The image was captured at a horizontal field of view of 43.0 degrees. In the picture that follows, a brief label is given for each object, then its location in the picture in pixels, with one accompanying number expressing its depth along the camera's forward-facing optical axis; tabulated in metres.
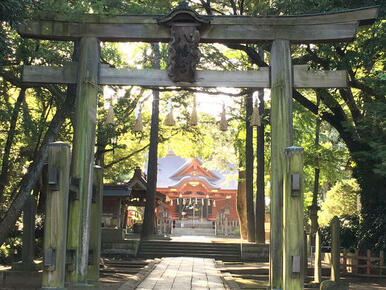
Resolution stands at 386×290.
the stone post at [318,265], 13.96
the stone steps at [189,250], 22.44
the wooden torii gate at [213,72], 8.55
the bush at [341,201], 27.59
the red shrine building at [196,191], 44.81
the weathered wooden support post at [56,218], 6.78
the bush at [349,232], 20.61
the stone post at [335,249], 11.20
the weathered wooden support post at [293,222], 6.93
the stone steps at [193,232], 38.88
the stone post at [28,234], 12.88
